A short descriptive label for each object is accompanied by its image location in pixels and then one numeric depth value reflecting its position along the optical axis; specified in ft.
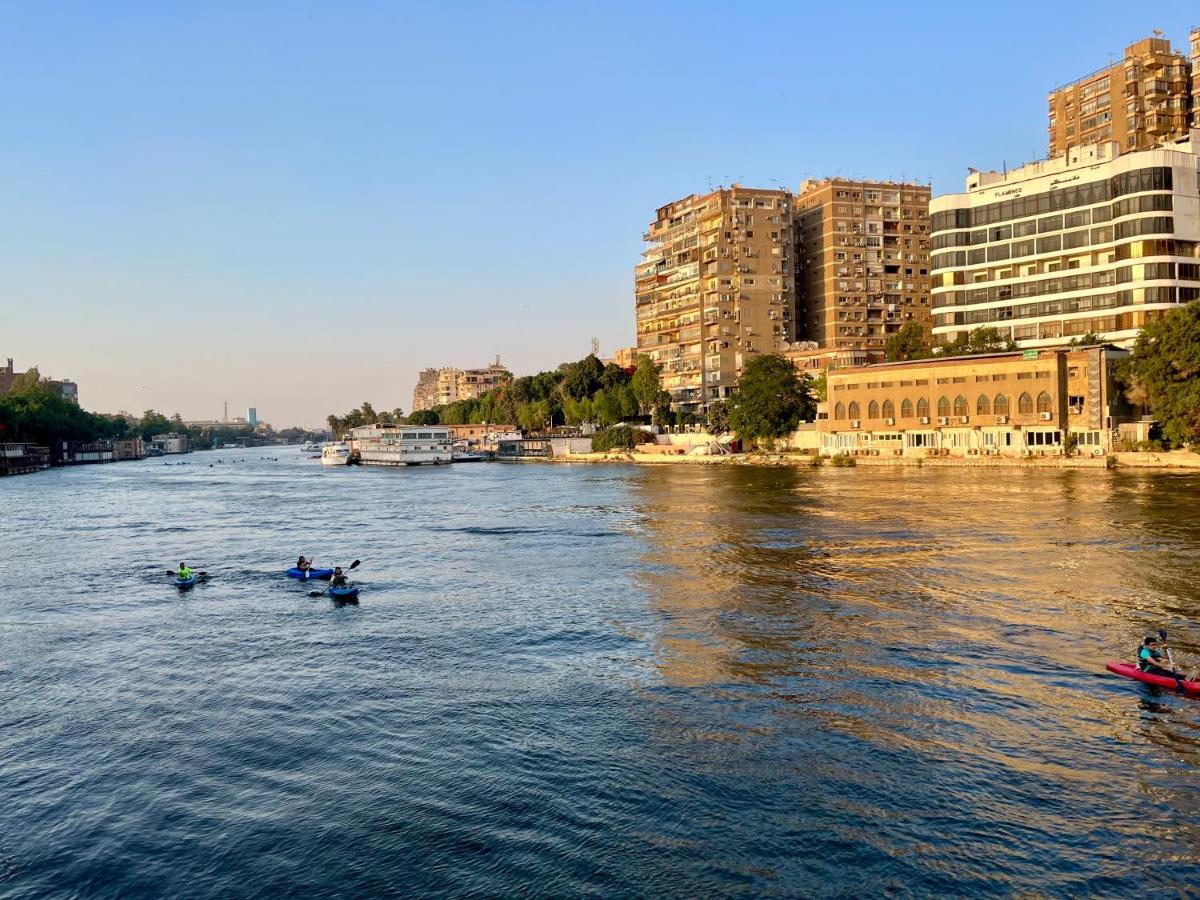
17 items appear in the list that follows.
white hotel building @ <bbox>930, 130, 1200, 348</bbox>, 313.73
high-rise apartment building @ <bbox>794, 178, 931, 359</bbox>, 461.37
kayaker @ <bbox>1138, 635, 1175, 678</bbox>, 73.56
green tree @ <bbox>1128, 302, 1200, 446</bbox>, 246.27
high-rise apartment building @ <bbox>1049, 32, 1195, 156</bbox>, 386.73
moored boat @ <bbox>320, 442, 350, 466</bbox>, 555.28
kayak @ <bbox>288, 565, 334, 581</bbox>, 131.44
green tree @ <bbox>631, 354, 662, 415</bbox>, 495.41
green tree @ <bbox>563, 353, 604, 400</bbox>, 570.46
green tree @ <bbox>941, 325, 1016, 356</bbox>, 349.82
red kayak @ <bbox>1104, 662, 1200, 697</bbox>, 71.00
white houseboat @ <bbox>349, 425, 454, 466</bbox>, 519.60
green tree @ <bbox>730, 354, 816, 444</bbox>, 384.68
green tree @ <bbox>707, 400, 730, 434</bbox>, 427.58
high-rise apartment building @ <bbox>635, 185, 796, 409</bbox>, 462.60
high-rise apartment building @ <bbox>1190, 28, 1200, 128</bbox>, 376.89
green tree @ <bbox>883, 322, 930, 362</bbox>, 392.39
